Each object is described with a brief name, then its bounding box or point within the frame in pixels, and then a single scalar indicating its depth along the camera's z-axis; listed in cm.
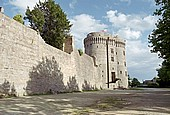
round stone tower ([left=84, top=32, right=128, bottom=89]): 5444
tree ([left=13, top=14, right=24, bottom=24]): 2246
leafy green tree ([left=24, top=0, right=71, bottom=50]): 2830
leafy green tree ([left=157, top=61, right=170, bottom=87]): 6225
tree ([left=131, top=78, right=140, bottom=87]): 8401
